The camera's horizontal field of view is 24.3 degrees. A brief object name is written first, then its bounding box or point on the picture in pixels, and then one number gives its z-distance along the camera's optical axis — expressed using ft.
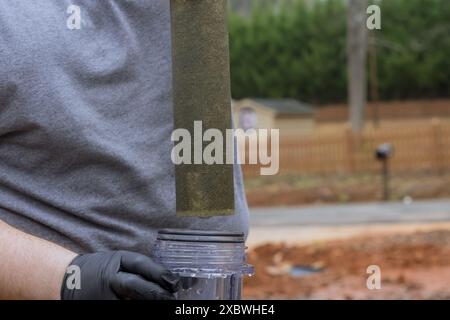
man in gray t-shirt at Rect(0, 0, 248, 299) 5.98
